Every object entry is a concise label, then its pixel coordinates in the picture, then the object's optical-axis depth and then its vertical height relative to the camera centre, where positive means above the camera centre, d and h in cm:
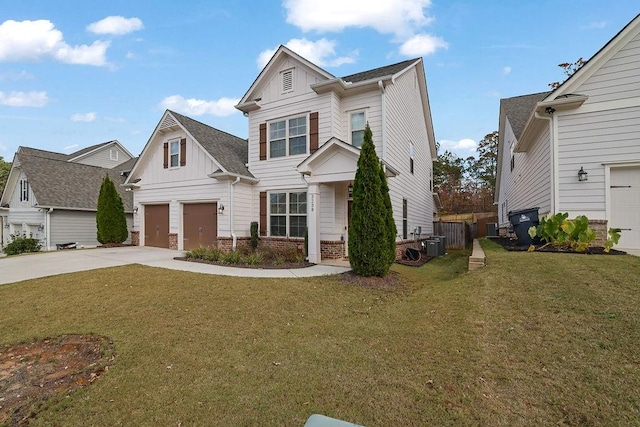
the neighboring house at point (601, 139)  782 +198
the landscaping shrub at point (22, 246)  1502 -153
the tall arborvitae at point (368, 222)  726 -20
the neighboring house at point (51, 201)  1653 +88
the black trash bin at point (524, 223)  872 -31
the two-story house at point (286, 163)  1042 +206
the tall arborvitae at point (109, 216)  1505 -2
